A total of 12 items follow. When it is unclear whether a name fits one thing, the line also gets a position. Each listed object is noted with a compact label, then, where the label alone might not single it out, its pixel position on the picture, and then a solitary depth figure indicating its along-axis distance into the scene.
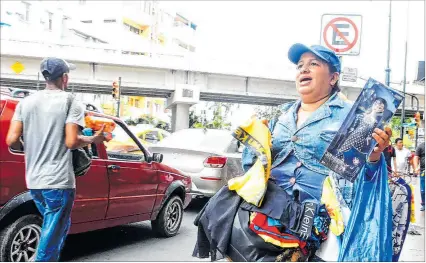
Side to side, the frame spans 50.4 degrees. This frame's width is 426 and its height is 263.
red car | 3.87
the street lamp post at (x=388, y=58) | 13.17
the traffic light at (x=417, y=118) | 18.08
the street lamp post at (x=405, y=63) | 18.08
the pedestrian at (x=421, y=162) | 9.52
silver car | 7.65
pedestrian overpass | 28.66
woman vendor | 2.35
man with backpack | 3.46
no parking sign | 5.93
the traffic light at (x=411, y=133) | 33.41
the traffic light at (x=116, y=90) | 21.92
